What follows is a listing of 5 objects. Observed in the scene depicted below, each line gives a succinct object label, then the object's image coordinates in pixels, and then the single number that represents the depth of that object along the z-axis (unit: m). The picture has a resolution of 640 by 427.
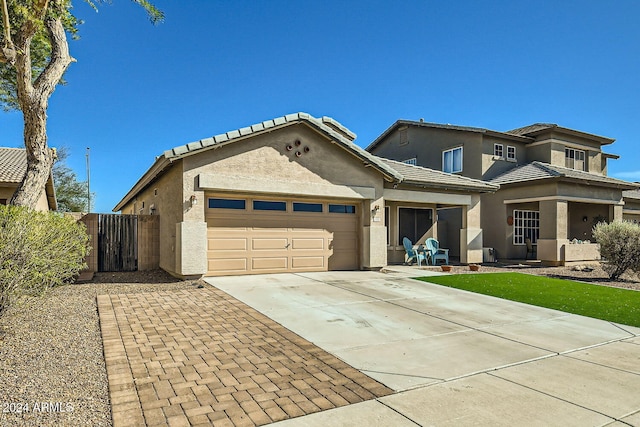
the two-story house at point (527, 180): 18.80
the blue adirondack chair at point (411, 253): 16.64
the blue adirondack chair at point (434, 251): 16.86
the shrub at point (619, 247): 14.09
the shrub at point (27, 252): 5.14
